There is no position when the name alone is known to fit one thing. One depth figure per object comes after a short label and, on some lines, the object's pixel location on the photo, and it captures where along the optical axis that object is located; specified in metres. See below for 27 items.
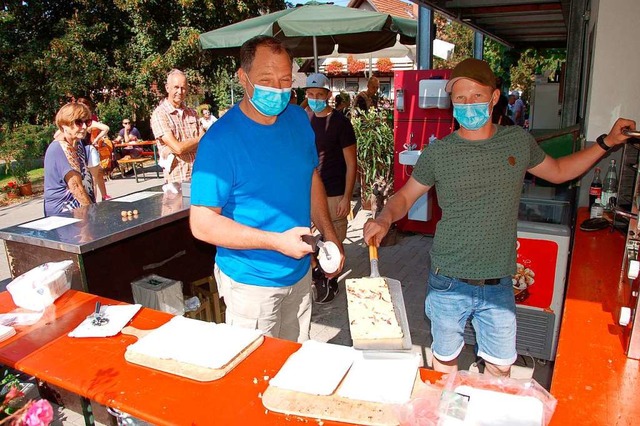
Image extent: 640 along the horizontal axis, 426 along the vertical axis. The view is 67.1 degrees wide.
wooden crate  3.83
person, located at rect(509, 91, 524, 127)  14.01
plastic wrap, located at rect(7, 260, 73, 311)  2.26
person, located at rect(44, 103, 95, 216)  3.84
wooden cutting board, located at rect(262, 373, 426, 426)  1.42
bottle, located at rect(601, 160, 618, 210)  3.21
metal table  3.03
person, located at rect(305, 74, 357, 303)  4.52
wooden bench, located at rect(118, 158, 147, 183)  11.79
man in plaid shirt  4.31
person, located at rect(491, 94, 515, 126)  4.55
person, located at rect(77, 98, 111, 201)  4.83
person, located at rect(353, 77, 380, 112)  9.24
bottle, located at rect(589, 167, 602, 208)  3.42
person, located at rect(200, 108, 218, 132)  9.82
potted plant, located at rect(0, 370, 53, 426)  1.15
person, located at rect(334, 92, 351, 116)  8.64
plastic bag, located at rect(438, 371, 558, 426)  1.37
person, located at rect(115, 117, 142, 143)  13.15
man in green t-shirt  2.17
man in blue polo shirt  2.03
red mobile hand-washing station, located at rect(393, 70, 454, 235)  5.78
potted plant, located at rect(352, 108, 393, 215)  7.39
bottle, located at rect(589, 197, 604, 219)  3.31
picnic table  11.87
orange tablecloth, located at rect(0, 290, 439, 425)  1.48
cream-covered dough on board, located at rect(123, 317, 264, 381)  1.67
